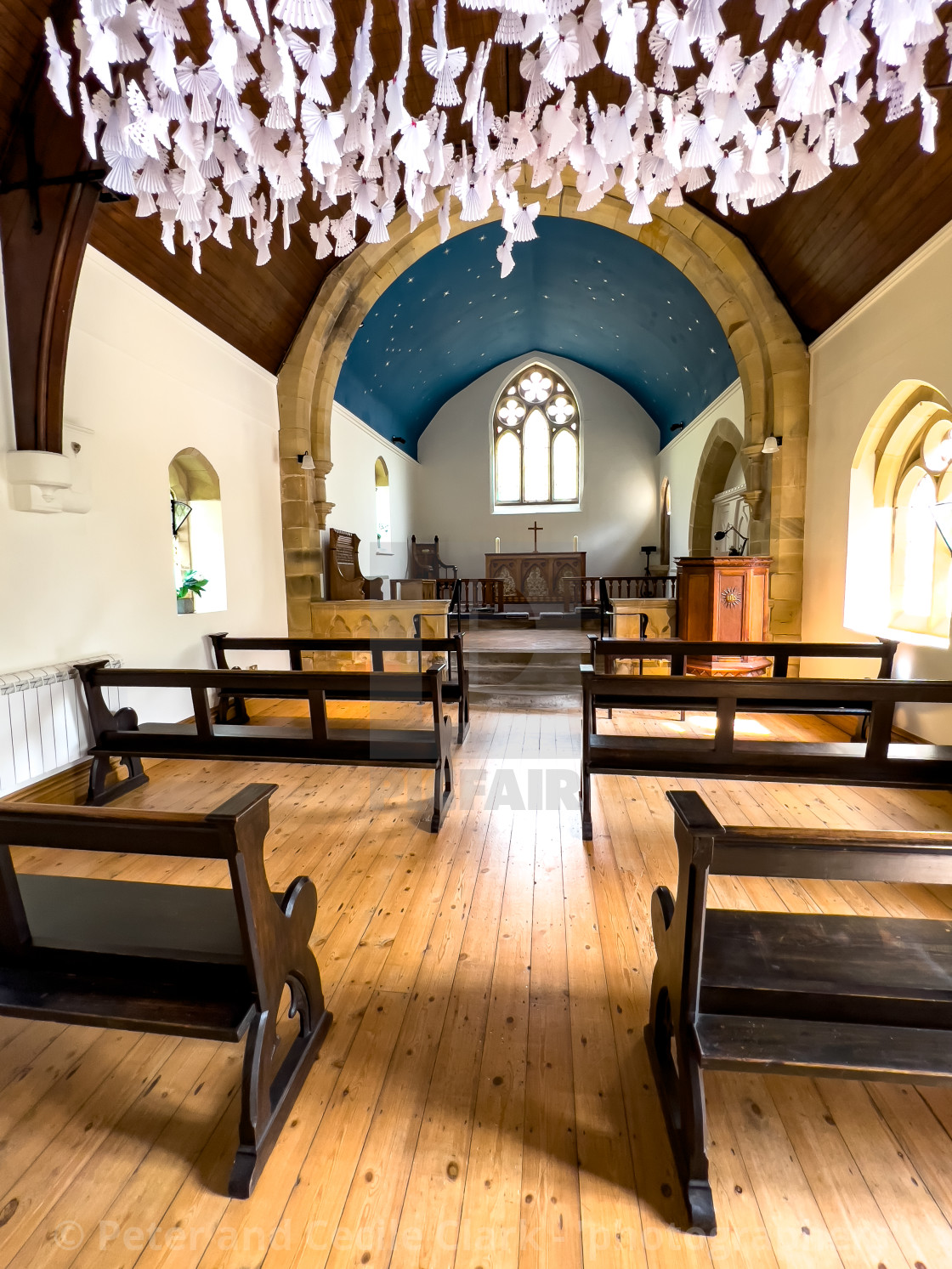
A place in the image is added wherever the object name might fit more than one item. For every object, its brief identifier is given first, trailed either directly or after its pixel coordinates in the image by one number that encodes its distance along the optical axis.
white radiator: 2.79
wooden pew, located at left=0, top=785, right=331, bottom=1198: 1.23
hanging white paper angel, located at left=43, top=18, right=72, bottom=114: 1.22
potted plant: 4.52
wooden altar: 10.78
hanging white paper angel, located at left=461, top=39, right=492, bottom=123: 1.33
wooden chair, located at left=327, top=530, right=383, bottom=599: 6.51
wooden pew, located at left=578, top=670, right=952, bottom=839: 2.44
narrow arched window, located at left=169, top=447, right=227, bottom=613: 4.84
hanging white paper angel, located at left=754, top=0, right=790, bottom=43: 1.24
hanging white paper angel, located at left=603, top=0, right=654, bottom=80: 1.15
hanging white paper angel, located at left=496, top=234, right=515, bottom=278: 1.69
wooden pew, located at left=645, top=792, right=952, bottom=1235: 1.11
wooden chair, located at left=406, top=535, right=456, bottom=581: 11.16
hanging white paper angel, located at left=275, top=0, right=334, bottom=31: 1.17
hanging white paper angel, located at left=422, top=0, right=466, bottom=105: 1.26
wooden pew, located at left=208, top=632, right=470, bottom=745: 4.07
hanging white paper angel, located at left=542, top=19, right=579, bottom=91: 1.29
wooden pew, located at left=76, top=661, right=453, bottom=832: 2.83
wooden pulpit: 5.09
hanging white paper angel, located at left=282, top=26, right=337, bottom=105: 1.26
